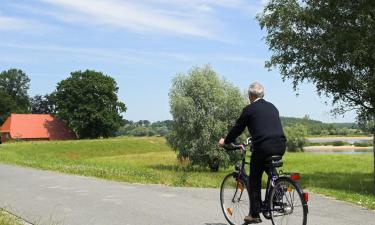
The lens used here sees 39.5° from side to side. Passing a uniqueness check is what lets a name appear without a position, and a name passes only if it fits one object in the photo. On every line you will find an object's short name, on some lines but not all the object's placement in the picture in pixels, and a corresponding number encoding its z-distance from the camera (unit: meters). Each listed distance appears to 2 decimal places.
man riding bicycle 7.12
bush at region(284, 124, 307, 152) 88.80
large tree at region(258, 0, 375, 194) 17.61
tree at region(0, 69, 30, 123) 129.00
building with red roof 98.62
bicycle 6.75
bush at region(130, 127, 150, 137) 129.12
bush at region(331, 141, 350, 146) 102.82
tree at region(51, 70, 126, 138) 88.75
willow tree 36.62
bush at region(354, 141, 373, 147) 98.84
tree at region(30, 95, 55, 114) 135.38
